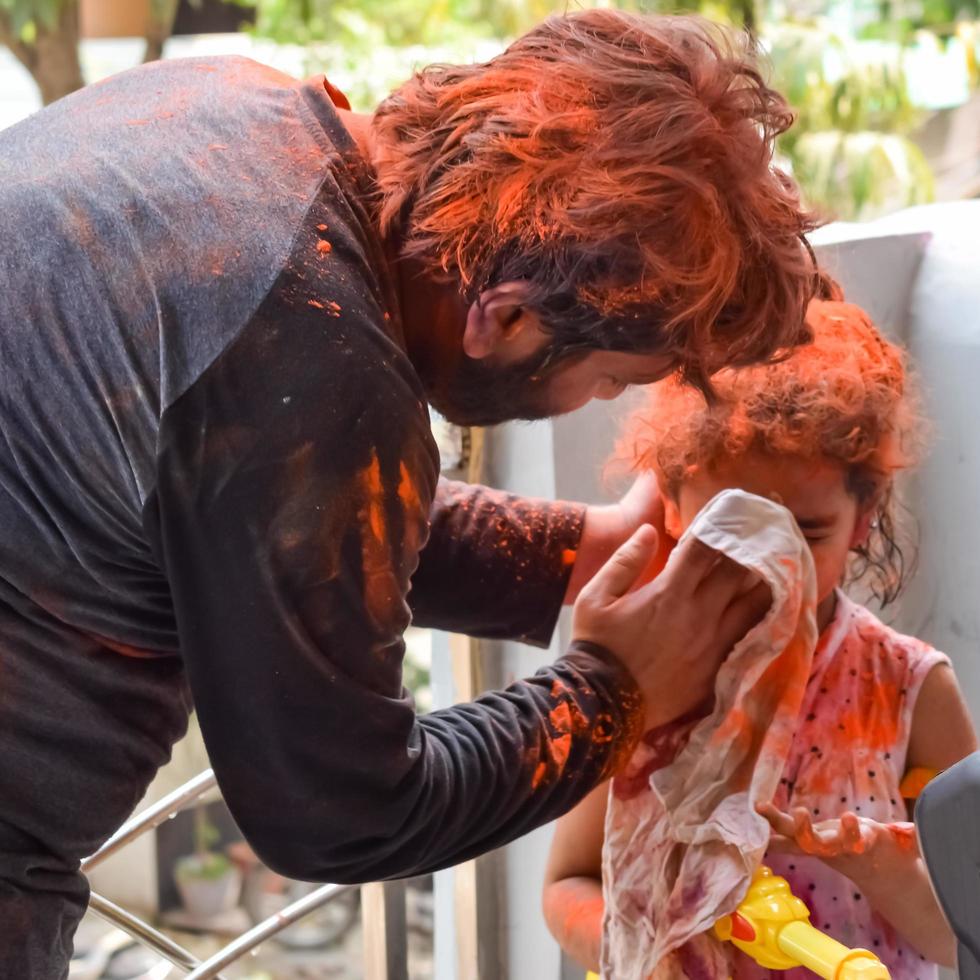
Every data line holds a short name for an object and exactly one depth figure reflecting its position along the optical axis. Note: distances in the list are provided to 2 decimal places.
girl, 1.91
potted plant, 5.01
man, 1.61
